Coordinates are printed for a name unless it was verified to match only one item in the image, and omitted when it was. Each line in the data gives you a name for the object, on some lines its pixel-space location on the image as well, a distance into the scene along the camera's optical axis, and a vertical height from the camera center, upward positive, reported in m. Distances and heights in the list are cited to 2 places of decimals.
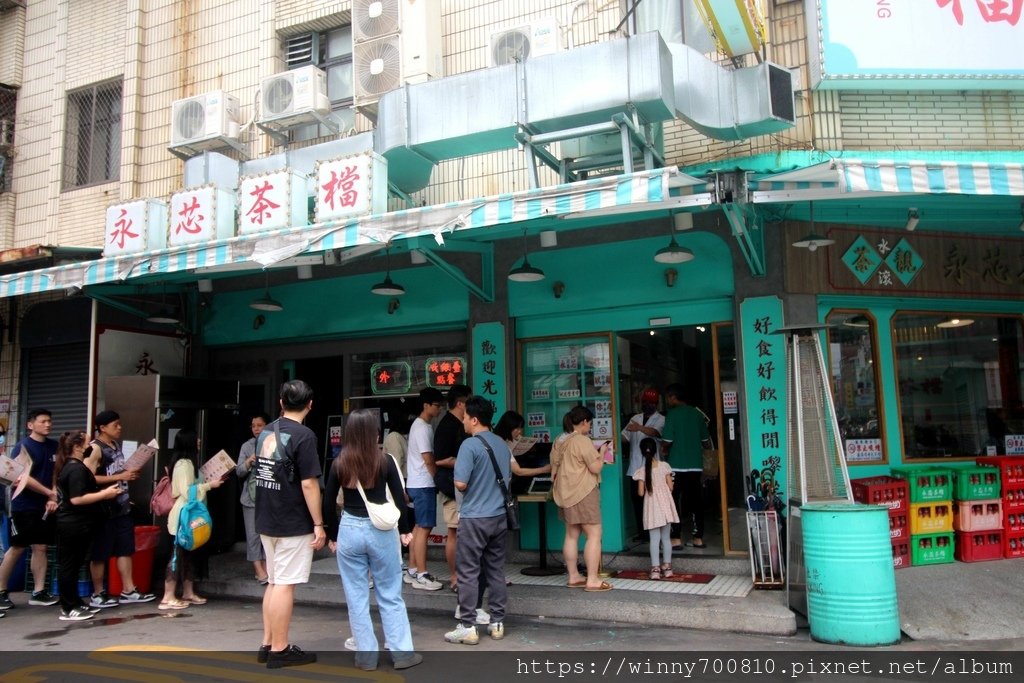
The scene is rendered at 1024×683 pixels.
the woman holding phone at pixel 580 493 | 7.09 -0.56
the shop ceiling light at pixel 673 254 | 7.42 +1.66
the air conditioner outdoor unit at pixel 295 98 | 10.05 +4.43
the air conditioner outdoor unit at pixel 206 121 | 10.61 +4.42
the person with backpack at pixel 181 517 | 7.48 -0.70
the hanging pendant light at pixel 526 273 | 8.20 +1.67
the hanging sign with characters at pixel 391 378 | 9.92 +0.76
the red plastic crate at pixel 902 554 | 7.40 -1.27
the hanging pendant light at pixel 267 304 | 9.63 +1.70
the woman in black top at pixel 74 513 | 7.21 -0.61
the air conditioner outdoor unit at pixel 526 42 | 8.66 +4.42
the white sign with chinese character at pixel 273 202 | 8.38 +2.59
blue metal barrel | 5.60 -1.13
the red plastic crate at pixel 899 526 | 7.37 -1.00
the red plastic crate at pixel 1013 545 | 7.76 -1.27
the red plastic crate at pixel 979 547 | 7.62 -1.26
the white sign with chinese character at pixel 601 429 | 8.67 +0.02
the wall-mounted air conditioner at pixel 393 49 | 9.52 +4.77
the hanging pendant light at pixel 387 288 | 8.91 +1.70
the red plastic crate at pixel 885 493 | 7.21 -0.67
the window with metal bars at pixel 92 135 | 12.20 +4.89
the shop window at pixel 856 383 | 7.96 +0.41
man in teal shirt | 8.35 -0.30
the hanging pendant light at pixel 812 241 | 7.29 +1.70
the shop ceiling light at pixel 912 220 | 7.27 +1.87
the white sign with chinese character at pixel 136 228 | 9.47 +2.65
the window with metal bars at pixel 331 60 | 10.77 +5.35
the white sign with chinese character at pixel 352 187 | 7.85 +2.56
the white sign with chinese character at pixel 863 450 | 7.89 -0.29
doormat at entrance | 7.43 -1.45
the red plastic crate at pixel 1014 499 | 7.81 -0.82
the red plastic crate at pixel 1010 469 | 7.80 -0.52
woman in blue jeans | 5.29 -0.77
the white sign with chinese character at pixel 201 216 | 9.02 +2.64
